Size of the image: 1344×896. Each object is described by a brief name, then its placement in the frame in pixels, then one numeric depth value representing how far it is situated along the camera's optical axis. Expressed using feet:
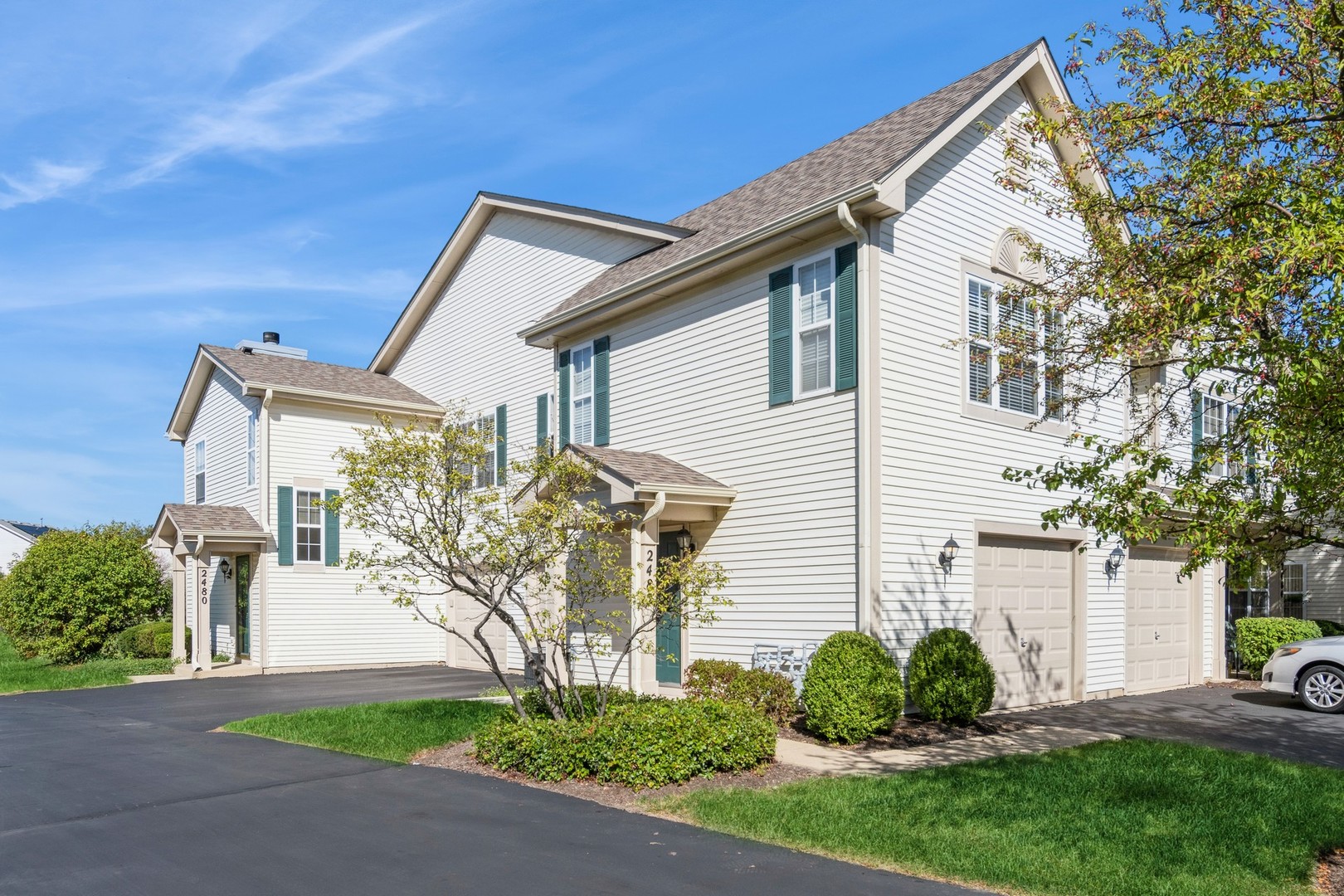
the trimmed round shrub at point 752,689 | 41.47
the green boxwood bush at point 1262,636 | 62.59
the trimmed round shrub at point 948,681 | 40.83
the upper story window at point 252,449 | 78.43
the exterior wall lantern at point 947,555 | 43.98
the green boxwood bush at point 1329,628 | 68.06
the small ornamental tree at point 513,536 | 35.32
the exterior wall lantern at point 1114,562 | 53.57
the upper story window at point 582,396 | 58.49
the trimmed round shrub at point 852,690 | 38.01
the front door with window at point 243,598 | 80.02
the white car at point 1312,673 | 48.70
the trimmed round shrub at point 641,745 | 31.94
